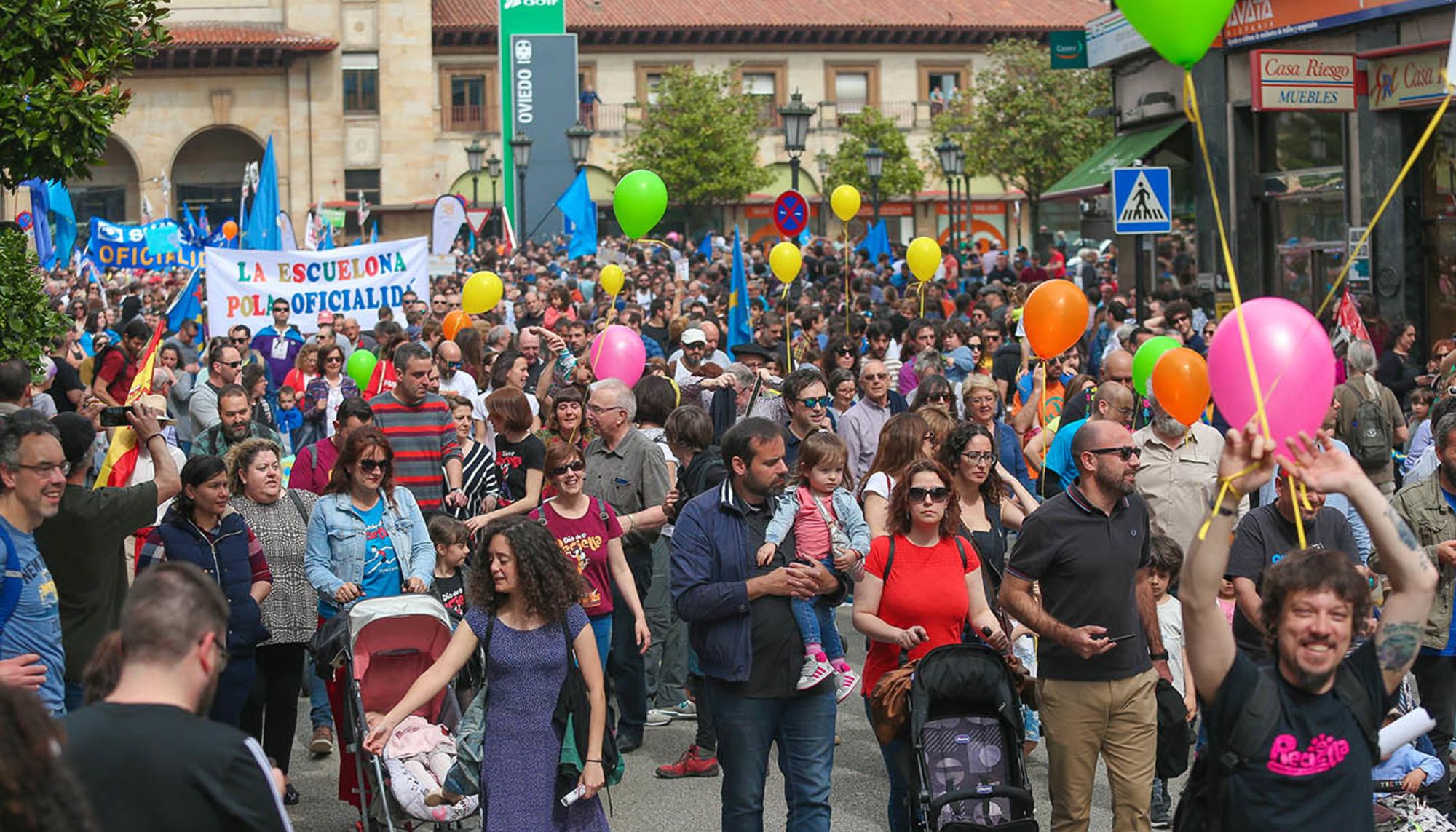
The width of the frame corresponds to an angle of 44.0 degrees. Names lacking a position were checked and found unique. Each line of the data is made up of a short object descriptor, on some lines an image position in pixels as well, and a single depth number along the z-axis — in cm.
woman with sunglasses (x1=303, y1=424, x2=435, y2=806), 747
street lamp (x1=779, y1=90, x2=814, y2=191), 2203
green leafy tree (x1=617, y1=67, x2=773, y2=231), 5753
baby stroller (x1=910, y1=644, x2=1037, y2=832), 602
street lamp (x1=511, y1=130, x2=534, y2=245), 3343
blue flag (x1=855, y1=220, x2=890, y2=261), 2817
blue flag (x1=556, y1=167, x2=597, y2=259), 2462
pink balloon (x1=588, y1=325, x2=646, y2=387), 1099
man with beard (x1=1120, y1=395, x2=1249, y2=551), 827
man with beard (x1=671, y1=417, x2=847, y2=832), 615
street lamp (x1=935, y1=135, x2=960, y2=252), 3203
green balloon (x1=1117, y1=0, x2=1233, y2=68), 504
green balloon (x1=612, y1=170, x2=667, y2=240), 1449
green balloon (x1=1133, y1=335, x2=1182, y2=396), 948
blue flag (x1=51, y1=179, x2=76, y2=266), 1893
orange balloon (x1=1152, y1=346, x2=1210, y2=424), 789
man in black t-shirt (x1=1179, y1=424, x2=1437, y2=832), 408
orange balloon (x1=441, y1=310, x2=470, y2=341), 1558
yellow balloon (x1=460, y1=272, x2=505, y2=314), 1666
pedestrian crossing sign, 1673
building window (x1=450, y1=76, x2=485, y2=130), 6356
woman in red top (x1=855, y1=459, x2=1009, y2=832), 647
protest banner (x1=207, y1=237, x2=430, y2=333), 1692
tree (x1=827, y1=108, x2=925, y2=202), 5600
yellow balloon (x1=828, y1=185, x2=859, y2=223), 2108
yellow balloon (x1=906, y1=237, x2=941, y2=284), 1755
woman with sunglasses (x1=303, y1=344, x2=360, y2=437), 1235
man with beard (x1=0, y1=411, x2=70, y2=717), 549
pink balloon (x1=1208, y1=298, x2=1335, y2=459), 457
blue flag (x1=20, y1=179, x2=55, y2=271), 1630
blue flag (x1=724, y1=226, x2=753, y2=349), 1667
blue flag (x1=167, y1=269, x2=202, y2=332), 1892
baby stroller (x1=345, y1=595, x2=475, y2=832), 678
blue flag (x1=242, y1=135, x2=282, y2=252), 2188
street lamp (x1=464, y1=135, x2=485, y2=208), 4173
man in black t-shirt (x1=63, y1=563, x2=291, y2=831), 352
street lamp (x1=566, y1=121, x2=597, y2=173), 2898
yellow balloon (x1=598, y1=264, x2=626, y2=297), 1647
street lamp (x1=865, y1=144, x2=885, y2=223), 3008
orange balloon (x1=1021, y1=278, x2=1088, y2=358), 1003
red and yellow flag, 877
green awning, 2311
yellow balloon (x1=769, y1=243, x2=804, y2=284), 1714
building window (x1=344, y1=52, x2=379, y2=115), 6069
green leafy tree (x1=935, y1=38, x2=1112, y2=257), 4662
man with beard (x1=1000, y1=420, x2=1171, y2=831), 608
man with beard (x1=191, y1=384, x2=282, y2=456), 1009
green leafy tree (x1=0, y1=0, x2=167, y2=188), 867
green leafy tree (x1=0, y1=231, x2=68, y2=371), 905
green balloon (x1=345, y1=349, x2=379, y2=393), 1347
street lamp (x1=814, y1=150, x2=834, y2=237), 5931
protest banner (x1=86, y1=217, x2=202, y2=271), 2588
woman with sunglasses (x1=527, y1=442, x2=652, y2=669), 768
